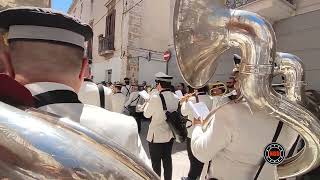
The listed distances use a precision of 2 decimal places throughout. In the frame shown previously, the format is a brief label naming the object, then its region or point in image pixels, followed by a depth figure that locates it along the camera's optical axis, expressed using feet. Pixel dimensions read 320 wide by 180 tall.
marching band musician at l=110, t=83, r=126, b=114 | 12.98
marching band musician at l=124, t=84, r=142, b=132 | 15.03
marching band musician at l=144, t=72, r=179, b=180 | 7.21
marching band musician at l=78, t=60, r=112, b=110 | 5.43
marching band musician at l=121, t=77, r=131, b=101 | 17.73
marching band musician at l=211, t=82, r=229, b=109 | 7.36
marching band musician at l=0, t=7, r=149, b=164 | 1.55
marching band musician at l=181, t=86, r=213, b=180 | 7.59
